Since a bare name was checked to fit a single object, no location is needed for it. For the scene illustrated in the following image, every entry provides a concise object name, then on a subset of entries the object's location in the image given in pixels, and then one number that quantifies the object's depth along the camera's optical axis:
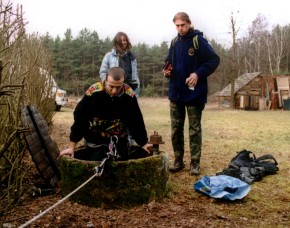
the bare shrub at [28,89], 2.77
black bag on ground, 4.71
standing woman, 5.87
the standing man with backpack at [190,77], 4.99
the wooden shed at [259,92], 31.42
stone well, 3.81
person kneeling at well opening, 4.08
